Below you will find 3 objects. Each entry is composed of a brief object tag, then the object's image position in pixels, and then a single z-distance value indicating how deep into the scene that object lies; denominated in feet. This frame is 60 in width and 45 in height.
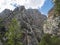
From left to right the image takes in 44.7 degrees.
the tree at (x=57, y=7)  79.62
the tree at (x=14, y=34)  83.77
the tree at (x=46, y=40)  61.35
